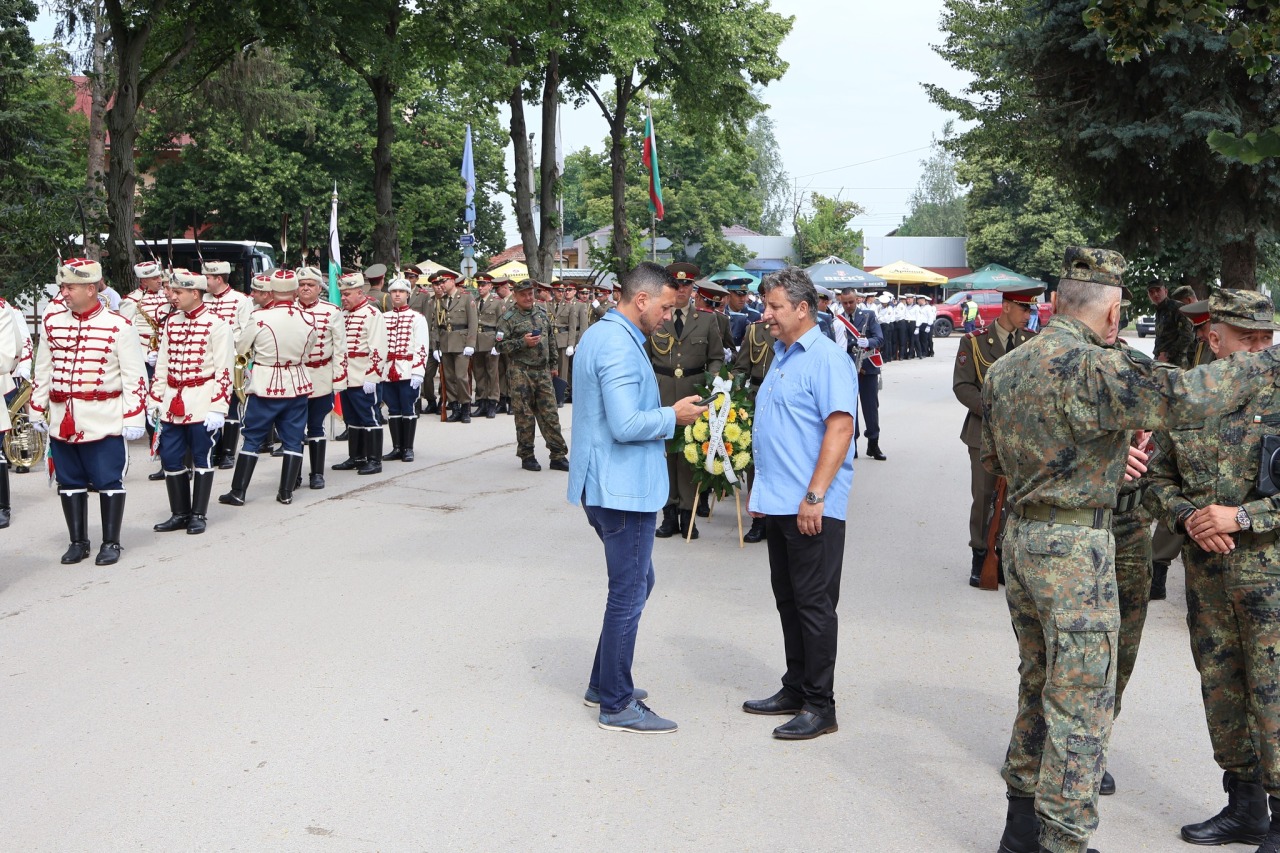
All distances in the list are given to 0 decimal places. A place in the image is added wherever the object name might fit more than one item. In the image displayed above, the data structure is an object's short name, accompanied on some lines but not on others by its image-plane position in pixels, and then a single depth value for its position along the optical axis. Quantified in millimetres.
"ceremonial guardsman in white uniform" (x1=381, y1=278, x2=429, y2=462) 13453
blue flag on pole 30906
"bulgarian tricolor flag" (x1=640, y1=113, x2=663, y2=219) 29516
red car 47312
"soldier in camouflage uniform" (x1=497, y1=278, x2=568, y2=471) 13039
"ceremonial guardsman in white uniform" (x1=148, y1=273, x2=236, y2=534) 9648
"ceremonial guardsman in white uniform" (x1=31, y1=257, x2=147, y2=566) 8461
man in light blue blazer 5262
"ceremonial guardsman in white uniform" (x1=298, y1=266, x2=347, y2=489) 11516
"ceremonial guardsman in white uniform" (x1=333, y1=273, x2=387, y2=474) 12883
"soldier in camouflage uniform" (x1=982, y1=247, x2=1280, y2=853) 3771
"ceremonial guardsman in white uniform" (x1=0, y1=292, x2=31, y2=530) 8359
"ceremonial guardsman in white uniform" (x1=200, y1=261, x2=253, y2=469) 11750
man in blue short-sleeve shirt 5262
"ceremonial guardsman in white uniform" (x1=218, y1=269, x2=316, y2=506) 11000
